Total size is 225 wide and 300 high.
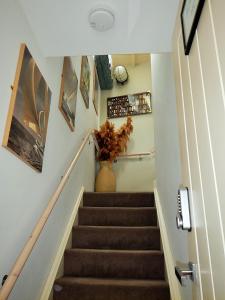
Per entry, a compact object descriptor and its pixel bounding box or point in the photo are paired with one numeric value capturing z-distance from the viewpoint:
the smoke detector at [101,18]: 1.47
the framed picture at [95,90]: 4.76
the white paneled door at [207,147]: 0.62
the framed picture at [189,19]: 0.79
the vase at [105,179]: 4.16
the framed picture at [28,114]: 1.37
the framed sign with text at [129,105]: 5.11
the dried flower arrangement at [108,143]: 4.32
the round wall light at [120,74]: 5.30
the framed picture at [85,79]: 3.57
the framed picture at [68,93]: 2.46
